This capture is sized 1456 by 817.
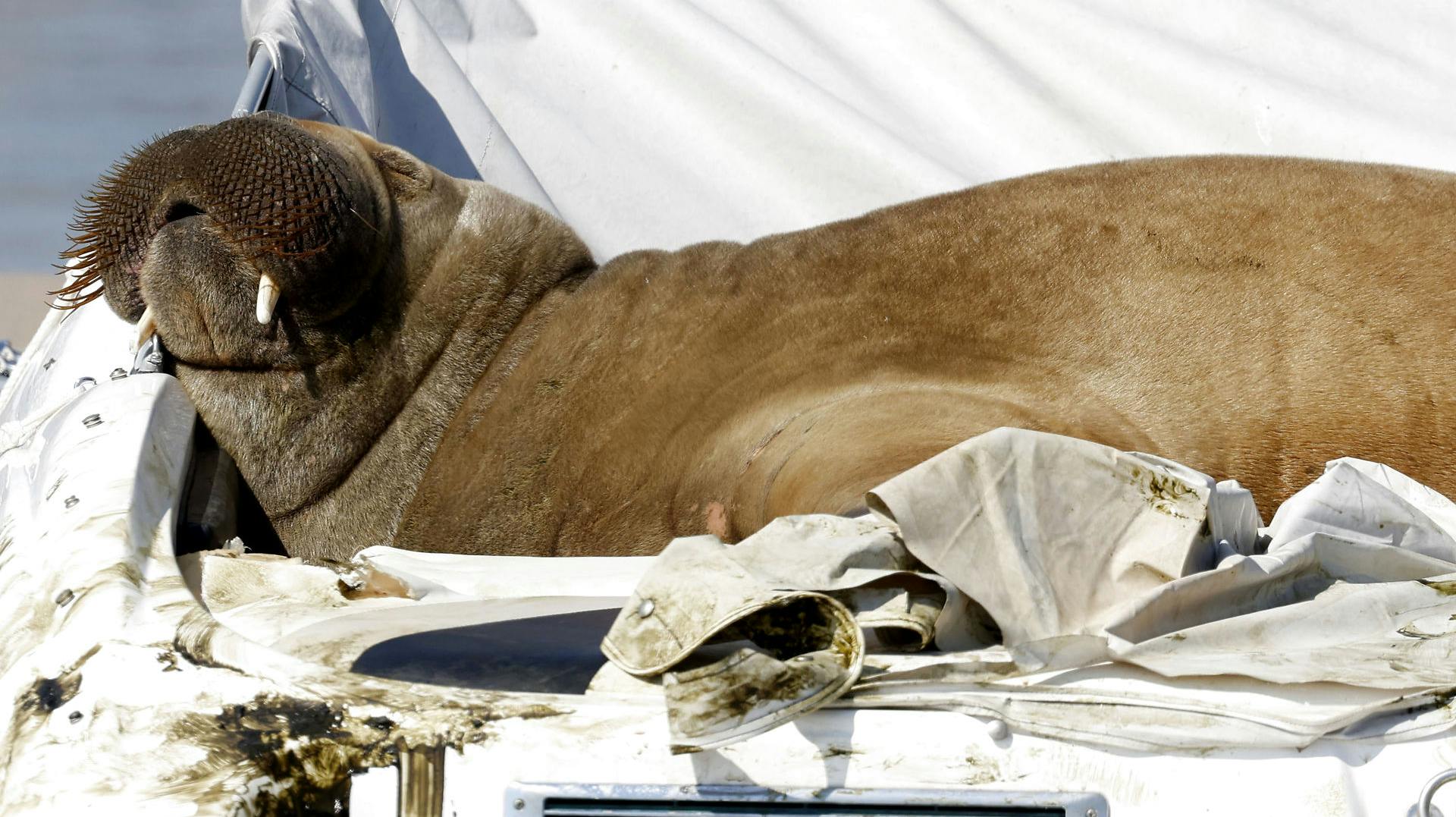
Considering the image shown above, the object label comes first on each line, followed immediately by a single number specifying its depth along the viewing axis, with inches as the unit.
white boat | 276.9
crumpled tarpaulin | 281.9
